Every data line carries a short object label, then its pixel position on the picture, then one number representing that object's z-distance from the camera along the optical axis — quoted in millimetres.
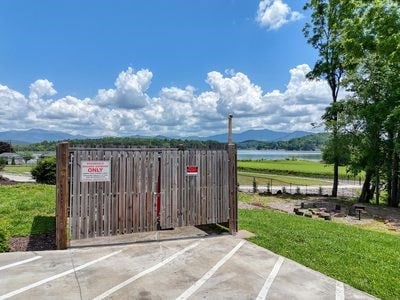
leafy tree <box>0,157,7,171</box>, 32881
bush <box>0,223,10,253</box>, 7541
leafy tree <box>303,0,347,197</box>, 26938
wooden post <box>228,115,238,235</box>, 9430
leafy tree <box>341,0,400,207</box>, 19281
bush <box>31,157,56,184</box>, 24328
